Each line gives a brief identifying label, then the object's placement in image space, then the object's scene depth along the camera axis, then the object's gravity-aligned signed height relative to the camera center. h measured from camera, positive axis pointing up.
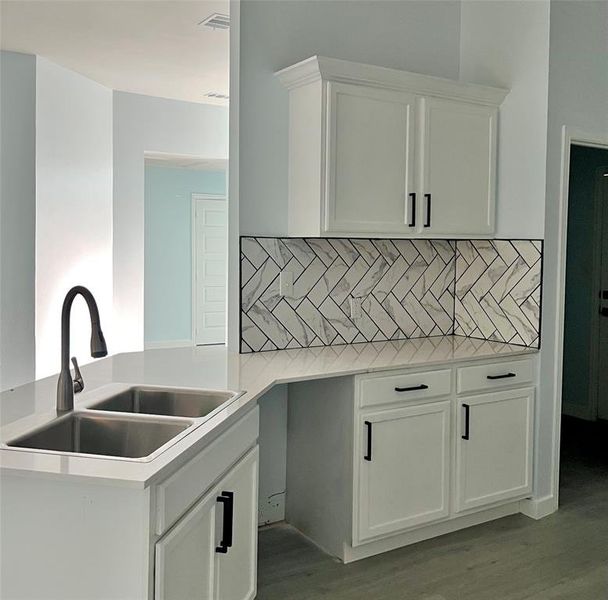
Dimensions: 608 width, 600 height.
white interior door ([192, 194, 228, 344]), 8.98 -0.07
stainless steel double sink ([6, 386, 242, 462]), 1.98 -0.50
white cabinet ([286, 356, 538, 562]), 2.98 -0.85
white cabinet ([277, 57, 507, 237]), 3.10 +0.54
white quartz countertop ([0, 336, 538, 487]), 1.63 -0.43
